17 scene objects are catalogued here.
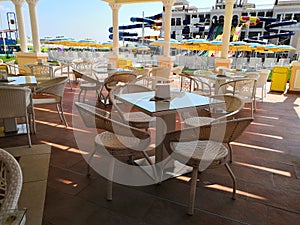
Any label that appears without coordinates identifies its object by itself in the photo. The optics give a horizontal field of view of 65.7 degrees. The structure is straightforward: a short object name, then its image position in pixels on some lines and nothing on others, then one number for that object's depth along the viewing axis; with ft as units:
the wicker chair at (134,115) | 7.99
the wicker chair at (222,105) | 7.34
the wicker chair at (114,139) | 5.79
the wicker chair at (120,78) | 14.14
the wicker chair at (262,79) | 17.42
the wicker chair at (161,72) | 18.25
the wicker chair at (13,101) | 8.22
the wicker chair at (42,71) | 18.02
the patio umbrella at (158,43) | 33.86
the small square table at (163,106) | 6.30
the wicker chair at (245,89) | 13.85
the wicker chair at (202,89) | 13.69
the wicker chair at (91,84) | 14.87
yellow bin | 22.13
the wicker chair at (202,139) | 5.48
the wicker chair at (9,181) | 3.10
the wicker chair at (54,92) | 10.66
